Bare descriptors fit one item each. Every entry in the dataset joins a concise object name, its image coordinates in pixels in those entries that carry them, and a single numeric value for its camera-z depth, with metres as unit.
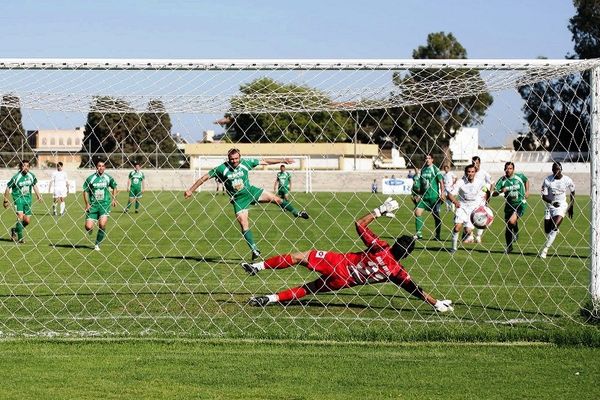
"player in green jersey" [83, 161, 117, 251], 18.41
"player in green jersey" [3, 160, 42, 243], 20.33
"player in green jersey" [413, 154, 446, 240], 20.23
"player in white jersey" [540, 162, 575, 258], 17.59
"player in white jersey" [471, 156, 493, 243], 20.36
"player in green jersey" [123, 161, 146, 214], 28.72
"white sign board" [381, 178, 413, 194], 44.59
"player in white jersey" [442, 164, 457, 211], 23.65
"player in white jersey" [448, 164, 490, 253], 19.41
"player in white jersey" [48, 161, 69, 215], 29.90
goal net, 9.99
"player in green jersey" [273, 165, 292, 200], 28.55
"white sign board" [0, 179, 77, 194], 39.12
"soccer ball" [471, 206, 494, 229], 16.66
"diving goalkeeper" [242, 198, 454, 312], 10.45
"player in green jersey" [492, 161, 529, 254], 18.39
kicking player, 14.75
